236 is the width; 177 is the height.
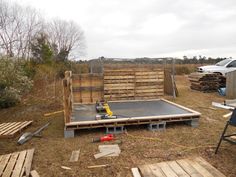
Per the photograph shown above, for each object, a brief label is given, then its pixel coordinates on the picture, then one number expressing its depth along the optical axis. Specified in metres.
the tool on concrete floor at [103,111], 5.18
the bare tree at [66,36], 23.59
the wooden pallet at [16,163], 3.22
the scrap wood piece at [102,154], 3.80
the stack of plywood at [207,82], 11.41
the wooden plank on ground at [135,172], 3.12
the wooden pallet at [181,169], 3.10
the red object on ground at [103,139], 4.54
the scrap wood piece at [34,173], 3.15
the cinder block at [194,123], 5.44
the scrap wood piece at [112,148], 3.94
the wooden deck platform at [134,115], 4.94
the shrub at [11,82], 7.61
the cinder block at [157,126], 5.22
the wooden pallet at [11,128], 4.90
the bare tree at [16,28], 14.82
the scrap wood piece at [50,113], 6.83
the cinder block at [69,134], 4.81
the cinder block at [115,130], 5.07
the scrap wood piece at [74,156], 3.70
